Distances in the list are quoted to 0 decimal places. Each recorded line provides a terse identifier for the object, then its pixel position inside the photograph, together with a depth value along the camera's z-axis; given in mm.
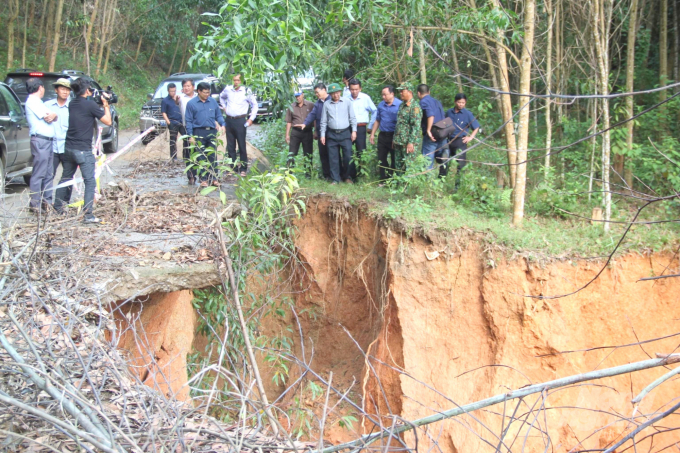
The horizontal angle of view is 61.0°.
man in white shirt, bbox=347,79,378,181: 8508
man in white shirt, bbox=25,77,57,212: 6980
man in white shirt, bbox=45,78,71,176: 7039
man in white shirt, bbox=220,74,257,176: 8750
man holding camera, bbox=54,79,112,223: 6742
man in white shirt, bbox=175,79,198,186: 8992
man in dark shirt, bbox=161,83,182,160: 9914
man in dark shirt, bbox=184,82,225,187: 8367
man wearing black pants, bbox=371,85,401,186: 8234
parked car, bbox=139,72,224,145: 13042
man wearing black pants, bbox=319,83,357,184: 8266
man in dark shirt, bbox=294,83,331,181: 8602
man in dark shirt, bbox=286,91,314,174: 8805
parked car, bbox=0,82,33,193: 9023
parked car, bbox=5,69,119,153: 11500
